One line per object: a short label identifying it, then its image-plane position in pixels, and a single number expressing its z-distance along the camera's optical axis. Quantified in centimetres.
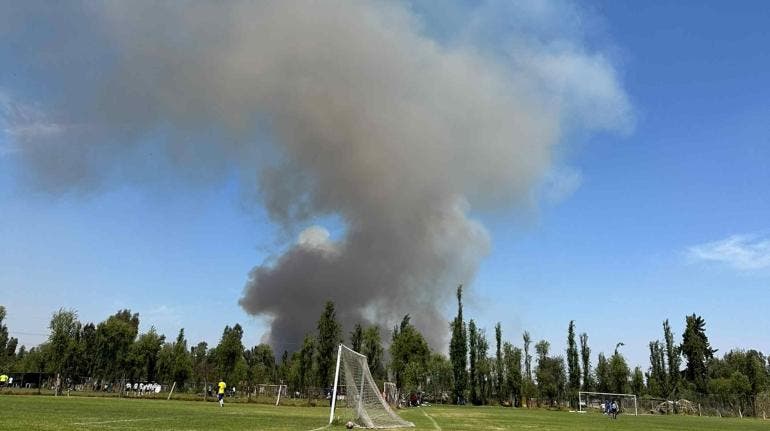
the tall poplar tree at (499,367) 10550
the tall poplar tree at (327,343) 7551
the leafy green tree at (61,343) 6419
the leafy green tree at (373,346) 9131
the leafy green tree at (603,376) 9344
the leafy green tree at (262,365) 10781
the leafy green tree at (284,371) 11452
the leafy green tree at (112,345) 9281
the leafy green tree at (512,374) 9938
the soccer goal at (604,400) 7937
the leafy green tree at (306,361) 8431
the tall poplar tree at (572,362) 10100
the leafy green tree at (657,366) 11119
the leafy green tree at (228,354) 6638
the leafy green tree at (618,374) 9162
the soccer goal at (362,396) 2250
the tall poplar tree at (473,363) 9906
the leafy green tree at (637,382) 9883
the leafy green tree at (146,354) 8325
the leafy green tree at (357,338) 10121
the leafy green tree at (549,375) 9478
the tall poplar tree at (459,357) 9750
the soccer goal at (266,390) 7766
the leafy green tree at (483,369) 10200
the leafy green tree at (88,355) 9024
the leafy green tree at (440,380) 10838
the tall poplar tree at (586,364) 10302
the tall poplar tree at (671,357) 10981
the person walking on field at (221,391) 4262
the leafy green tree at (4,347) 9888
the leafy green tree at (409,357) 7594
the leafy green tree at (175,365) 8150
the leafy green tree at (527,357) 11508
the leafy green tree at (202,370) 7955
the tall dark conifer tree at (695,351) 10756
